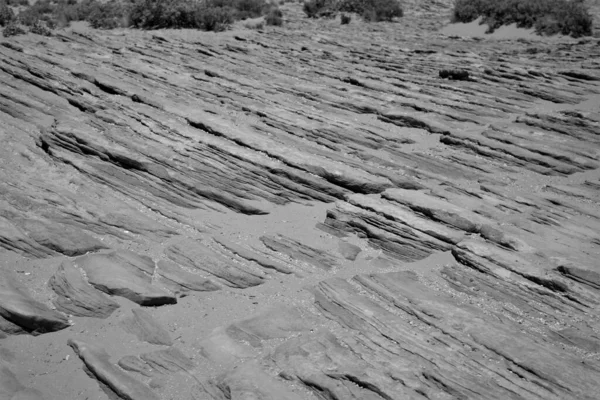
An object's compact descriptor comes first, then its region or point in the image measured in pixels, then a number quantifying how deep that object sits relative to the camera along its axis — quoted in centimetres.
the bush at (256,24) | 2773
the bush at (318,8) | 3272
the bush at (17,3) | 3203
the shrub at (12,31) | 2270
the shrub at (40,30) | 2325
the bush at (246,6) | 3061
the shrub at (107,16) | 2727
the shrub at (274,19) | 2911
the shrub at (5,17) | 2478
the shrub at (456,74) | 1891
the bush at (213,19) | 2666
